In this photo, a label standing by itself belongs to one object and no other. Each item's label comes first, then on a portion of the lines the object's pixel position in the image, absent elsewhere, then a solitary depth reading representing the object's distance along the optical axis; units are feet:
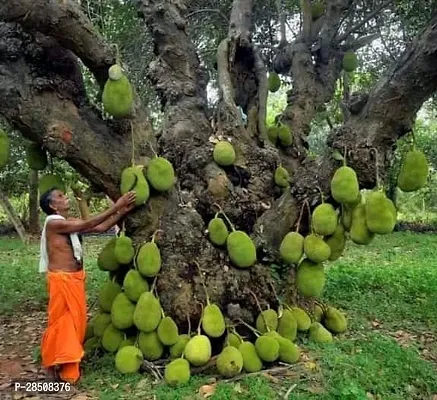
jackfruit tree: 11.11
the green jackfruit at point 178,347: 11.59
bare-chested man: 11.64
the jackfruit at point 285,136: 15.44
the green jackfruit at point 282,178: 13.89
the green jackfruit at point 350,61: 16.63
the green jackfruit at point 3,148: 11.55
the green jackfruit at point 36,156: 12.75
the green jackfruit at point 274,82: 17.44
